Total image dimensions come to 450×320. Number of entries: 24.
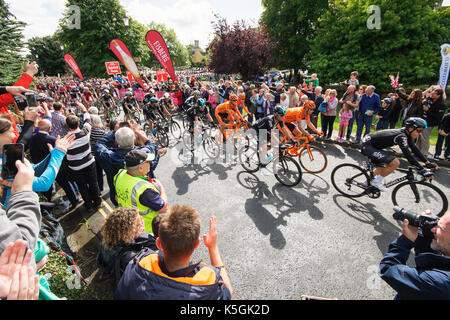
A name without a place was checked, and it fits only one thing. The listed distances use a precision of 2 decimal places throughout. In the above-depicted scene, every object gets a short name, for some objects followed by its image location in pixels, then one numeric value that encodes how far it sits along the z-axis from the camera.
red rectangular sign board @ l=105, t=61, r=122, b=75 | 19.51
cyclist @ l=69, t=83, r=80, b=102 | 15.73
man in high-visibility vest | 2.69
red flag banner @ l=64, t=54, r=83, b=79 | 15.30
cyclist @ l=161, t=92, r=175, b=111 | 10.12
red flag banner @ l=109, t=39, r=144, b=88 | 12.44
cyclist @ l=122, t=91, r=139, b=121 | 11.23
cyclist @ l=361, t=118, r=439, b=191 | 4.10
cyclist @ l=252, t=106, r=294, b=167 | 6.03
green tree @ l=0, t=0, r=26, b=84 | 8.71
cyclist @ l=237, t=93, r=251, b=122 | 8.44
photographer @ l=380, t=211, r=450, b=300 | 1.61
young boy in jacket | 1.41
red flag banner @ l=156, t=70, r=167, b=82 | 19.94
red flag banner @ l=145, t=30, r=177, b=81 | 11.55
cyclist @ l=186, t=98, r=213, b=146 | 8.14
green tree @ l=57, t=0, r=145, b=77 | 30.44
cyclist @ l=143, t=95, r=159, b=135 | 8.79
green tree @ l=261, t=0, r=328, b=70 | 24.14
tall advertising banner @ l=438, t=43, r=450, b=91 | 8.68
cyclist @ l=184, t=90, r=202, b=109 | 8.41
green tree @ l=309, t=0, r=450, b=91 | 14.77
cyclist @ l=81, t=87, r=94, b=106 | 13.60
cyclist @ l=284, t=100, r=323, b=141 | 5.86
